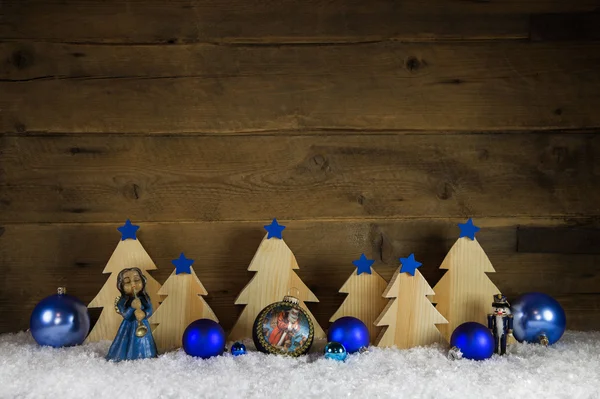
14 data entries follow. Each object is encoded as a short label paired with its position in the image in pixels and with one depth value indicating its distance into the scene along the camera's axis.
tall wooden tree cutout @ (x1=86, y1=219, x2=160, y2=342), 1.42
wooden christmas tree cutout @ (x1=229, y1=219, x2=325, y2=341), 1.43
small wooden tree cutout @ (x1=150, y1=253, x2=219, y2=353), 1.38
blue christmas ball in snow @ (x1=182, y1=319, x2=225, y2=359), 1.26
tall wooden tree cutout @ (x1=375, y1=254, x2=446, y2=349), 1.38
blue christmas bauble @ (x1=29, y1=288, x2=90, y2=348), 1.33
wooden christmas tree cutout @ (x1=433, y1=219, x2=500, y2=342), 1.43
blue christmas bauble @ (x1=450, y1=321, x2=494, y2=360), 1.27
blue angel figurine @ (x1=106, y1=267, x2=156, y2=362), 1.26
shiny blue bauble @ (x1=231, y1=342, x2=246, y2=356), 1.28
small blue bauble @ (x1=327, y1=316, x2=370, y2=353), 1.31
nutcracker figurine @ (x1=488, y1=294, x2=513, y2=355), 1.32
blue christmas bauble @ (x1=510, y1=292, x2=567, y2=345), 1.38
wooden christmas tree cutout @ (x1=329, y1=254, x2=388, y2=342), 1.44
